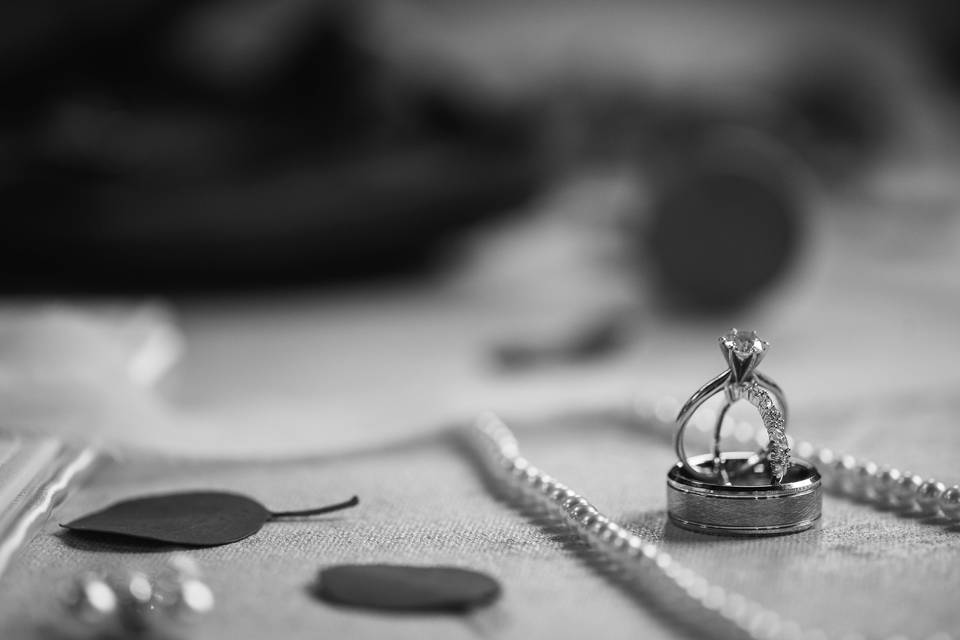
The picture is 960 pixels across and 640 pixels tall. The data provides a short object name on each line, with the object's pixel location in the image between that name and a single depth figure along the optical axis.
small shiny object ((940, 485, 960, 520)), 0.37
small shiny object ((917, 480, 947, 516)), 0.37
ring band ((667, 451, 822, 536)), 0.36
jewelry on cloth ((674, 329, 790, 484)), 0.36
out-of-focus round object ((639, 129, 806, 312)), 0.62
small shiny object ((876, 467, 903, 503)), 0.38
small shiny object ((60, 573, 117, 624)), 0.32
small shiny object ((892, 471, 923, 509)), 0.37
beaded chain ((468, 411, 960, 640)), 0.32
